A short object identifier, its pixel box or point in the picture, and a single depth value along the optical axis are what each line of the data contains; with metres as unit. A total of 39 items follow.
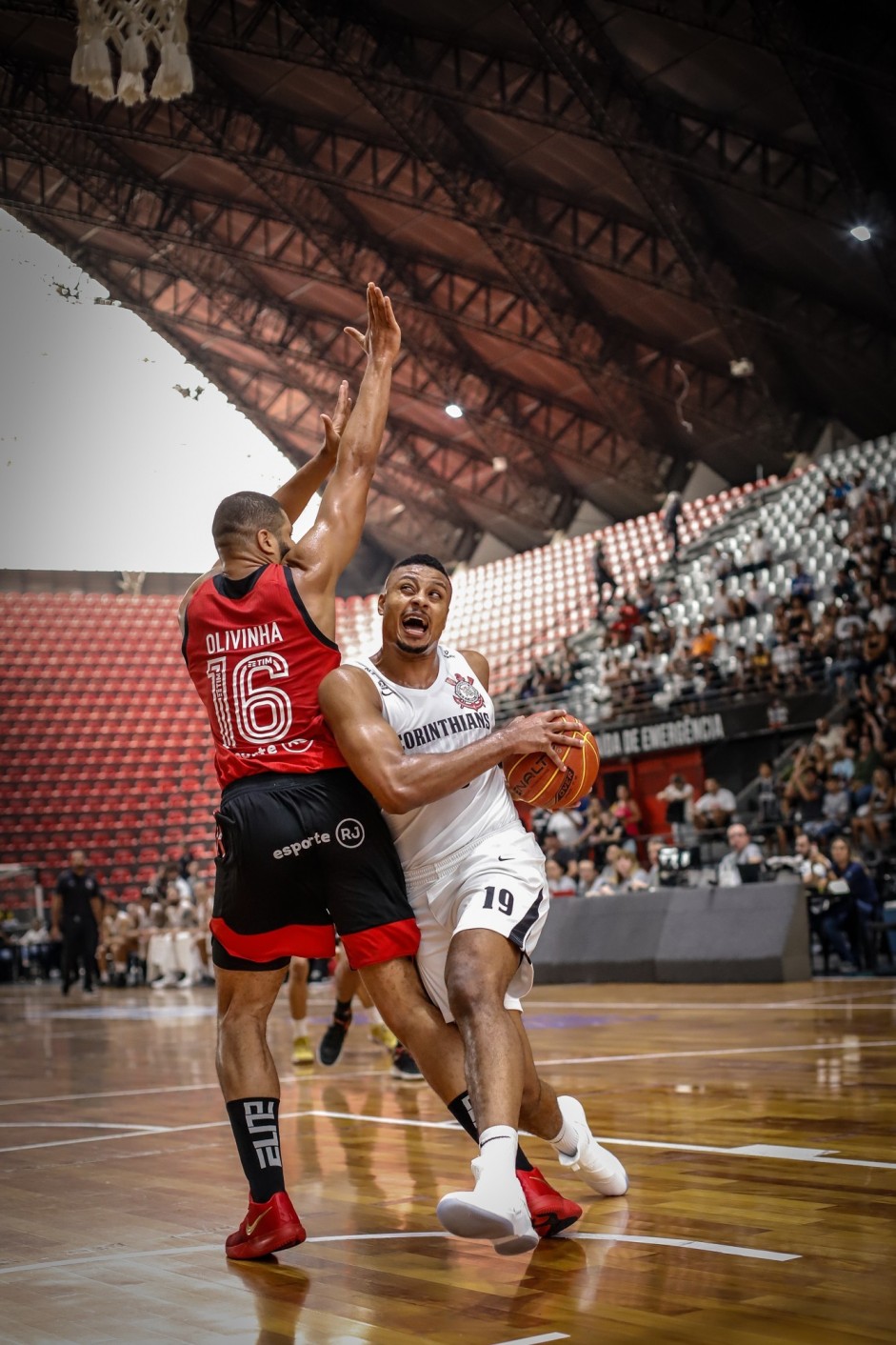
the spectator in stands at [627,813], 17.55
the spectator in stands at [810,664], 17.61
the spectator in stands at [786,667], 17.91
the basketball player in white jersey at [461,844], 2.98
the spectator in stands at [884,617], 16.14
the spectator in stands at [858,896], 11.94
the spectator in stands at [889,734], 14.77
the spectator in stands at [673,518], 24.38
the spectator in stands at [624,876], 14.88
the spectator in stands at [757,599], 20.09
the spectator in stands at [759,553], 21.36
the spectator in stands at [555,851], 17.27
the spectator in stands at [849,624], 16.91
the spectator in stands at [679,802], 17.38
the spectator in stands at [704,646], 19.84
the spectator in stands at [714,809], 16.31
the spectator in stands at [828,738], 15.88
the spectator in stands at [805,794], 15.33
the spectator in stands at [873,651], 15.92
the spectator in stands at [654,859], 15.09
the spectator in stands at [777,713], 17.97
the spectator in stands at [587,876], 15.41
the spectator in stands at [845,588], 17.60
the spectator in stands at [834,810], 14.04
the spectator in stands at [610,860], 15.36
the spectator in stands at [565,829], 18.03
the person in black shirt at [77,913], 18.03
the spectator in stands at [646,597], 22.73
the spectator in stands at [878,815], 13.57
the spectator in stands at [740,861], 13.08
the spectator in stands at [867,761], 14.60
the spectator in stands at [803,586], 18.59
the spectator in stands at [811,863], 12.52
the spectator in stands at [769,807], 15.63
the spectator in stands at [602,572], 24.89
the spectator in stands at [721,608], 20.38
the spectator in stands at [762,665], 18.28
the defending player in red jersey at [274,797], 3.24
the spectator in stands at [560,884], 15.59
